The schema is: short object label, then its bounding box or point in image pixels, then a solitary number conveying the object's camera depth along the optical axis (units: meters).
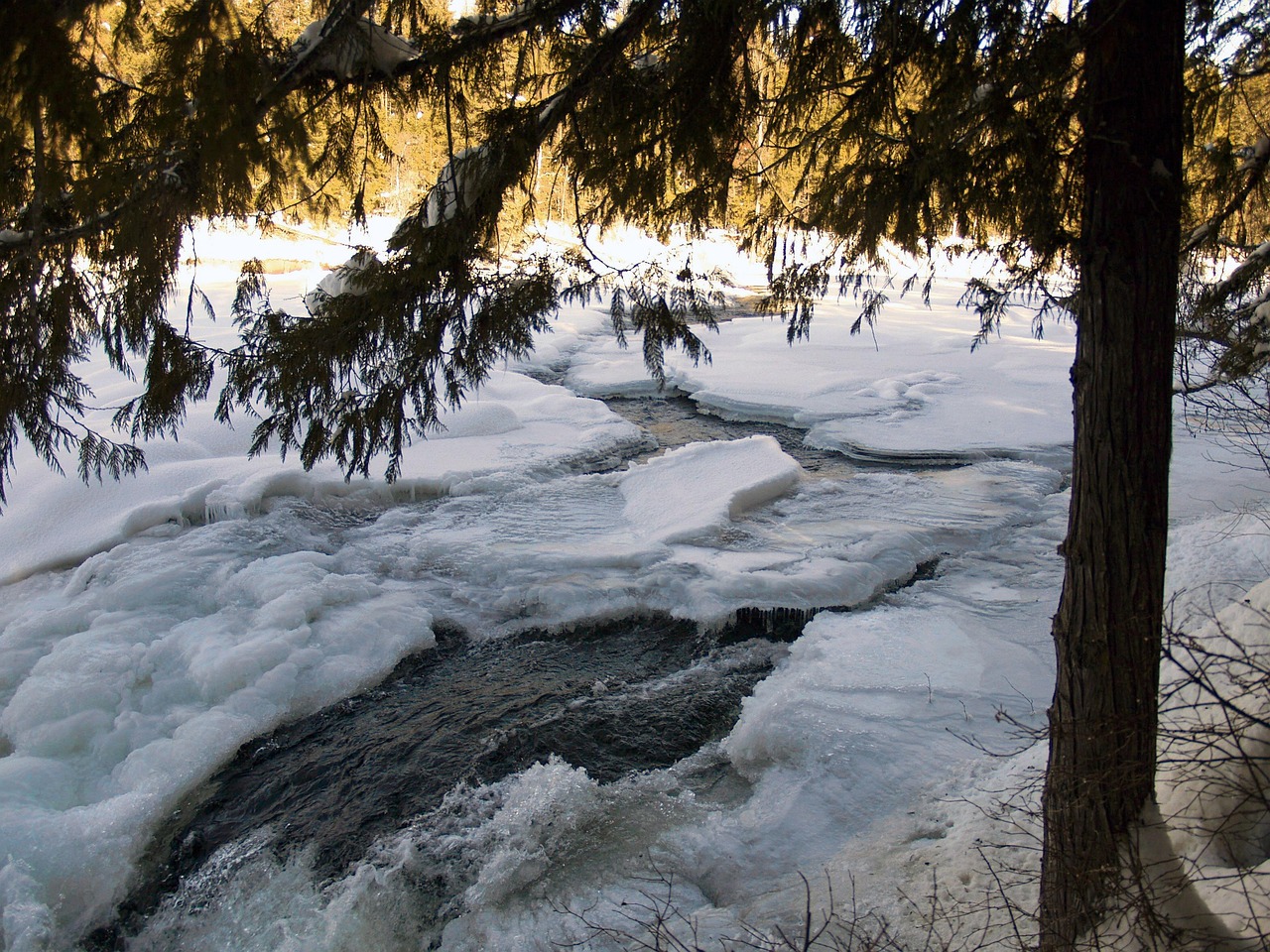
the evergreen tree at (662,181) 2.69
